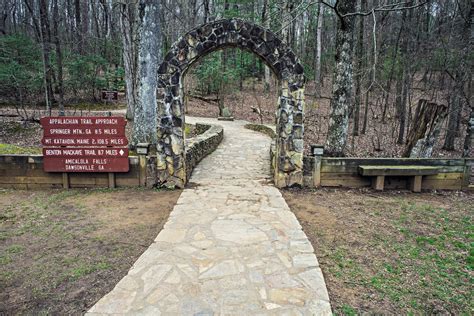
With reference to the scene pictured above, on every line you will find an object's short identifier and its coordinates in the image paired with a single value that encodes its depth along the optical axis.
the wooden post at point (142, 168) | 6.79
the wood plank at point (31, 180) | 6.73
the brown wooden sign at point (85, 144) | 6.48
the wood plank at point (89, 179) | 6.84
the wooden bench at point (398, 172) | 6.48
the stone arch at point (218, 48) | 6.45
